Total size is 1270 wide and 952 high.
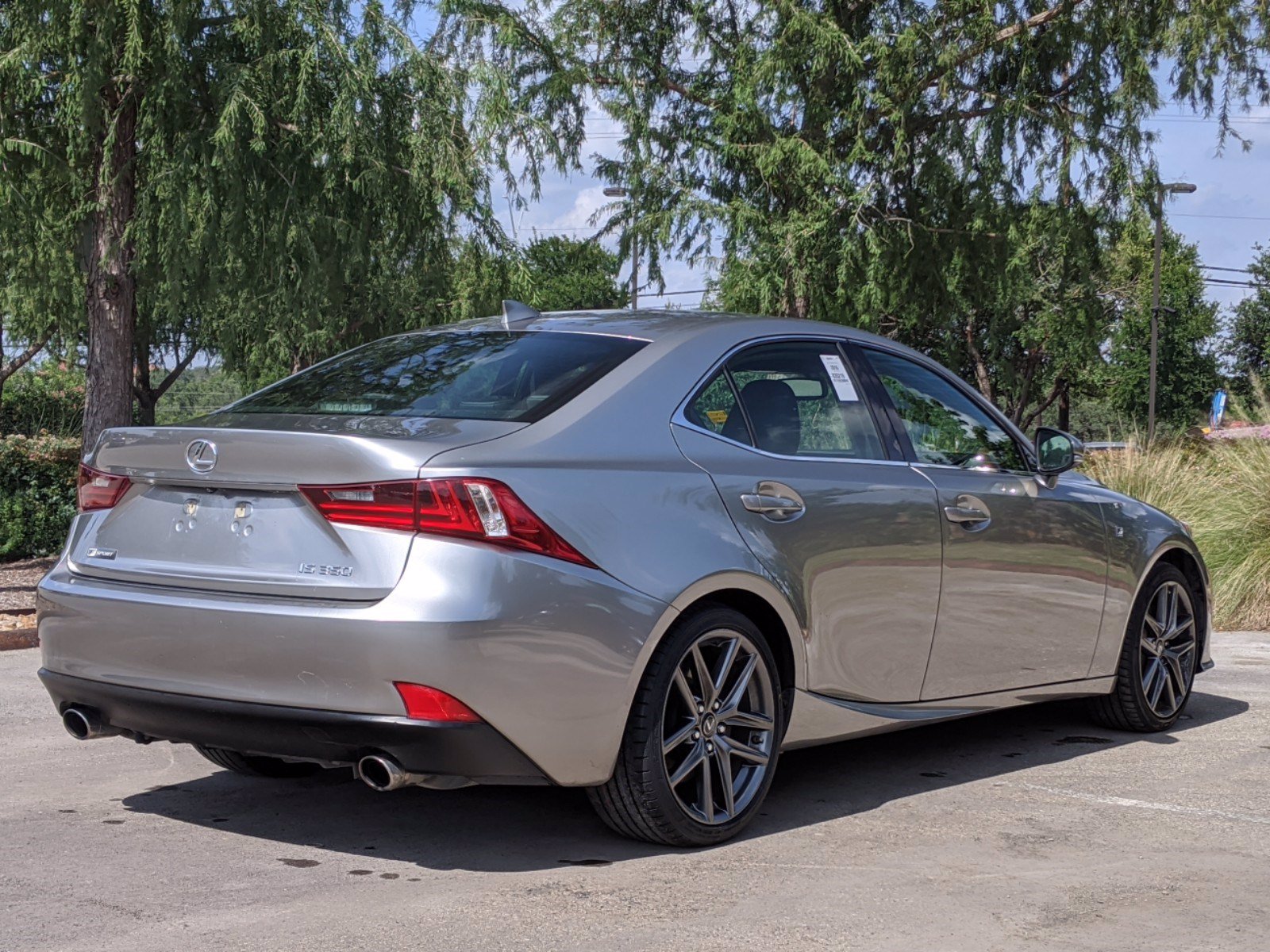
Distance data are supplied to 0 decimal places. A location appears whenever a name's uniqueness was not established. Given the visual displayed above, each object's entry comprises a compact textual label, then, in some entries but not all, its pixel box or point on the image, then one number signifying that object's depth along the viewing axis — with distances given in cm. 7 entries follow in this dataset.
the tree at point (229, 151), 1129
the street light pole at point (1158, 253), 2044
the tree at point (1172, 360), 5306
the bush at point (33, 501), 1530
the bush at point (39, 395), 3588
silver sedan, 427
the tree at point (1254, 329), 5816
